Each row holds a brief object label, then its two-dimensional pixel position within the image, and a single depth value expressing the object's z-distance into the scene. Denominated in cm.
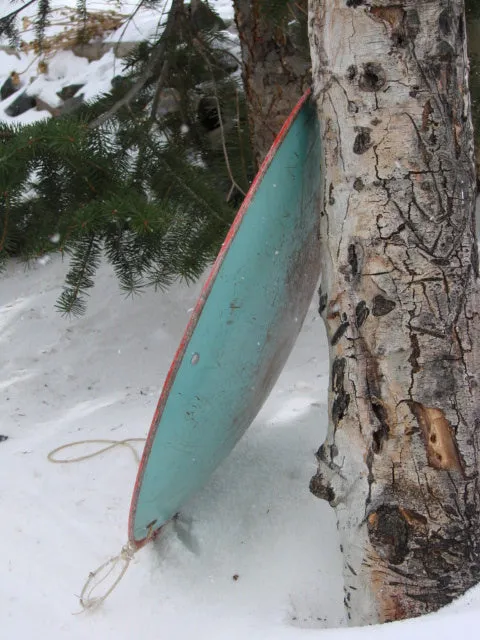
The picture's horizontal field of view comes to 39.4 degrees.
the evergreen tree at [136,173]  189
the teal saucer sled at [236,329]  127
